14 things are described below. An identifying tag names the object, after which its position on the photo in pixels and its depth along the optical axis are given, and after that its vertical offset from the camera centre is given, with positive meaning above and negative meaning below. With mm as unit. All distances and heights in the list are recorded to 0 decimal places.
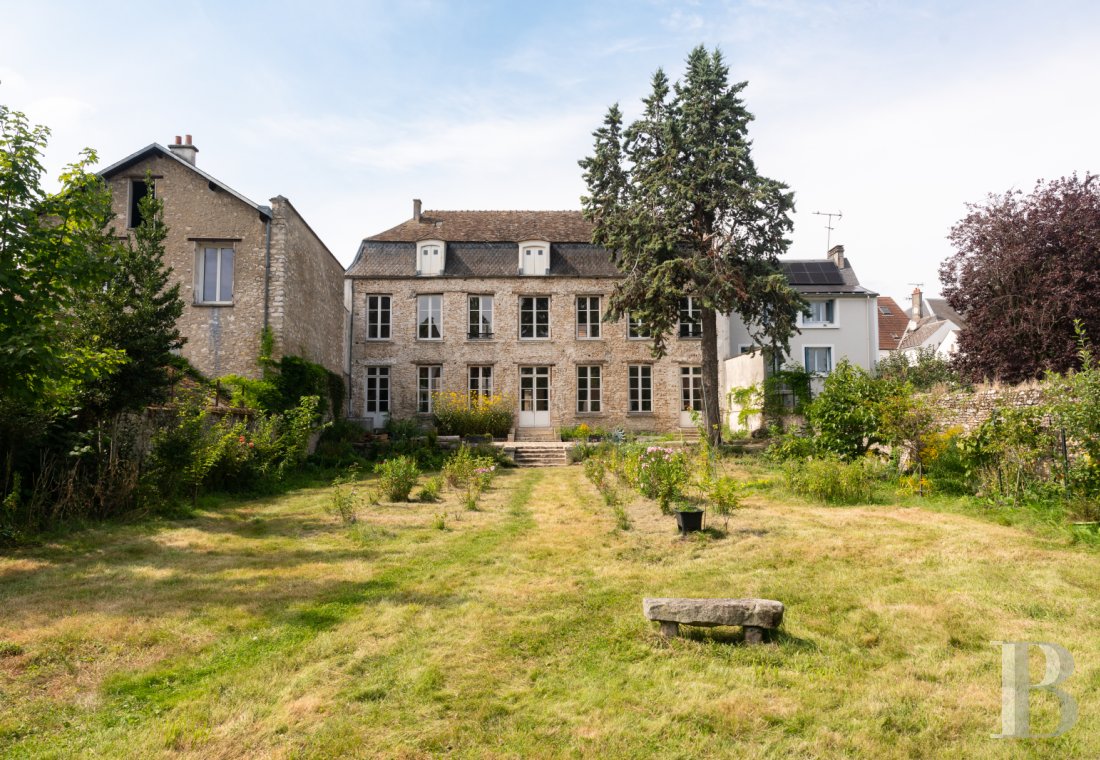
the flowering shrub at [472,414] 19922 -38
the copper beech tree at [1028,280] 16141 +3393
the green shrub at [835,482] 9664 -1123
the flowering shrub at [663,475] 8383 -887
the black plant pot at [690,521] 7316 -1267
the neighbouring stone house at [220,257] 16016 +4060
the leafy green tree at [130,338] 8227 +1014
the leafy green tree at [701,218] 15836 +4995
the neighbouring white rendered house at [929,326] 32344 +4369
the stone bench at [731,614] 4180 -1332
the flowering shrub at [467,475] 11127 -1138
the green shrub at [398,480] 10406 -1092
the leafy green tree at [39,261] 5953 +1517
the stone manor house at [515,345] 21969 +2334
